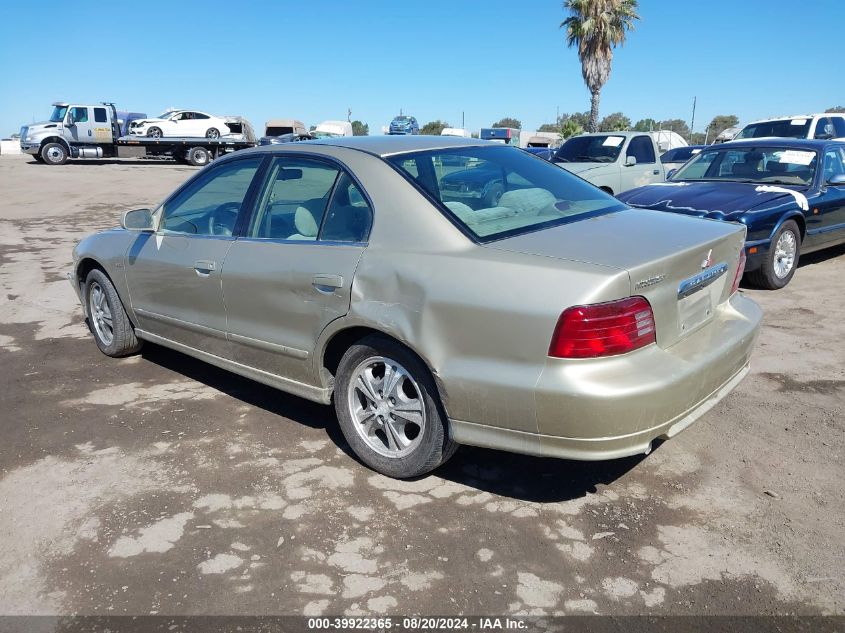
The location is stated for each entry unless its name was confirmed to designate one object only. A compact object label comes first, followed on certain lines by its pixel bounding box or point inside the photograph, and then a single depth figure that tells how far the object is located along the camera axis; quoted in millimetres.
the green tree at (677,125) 70556
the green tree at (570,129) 42719
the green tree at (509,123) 80875
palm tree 33594
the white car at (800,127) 13070
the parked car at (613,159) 11227
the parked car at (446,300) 2787
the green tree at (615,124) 50366
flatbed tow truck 29922
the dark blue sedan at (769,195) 6871
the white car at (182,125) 32219
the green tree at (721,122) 62575
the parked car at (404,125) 40806
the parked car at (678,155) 17000
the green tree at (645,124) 60062
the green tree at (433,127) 61050
